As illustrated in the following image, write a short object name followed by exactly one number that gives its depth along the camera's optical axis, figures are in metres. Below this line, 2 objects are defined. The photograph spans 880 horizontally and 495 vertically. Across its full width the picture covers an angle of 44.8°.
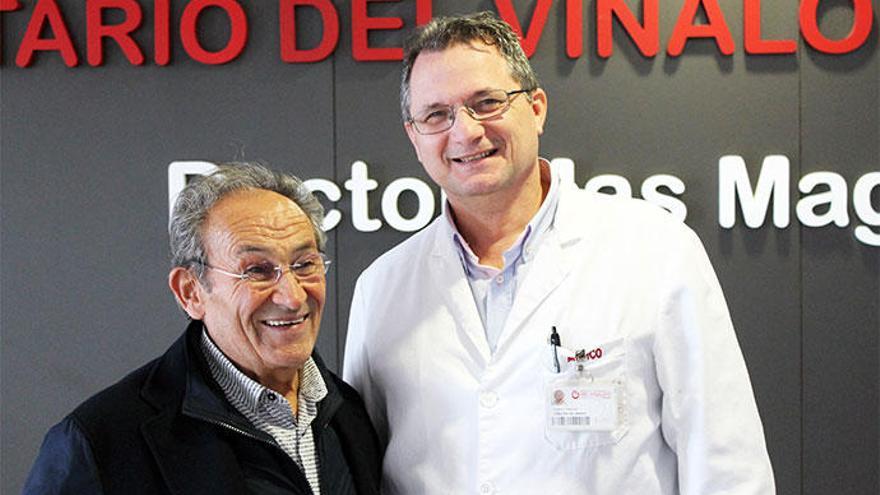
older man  1.66
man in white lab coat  1.95
